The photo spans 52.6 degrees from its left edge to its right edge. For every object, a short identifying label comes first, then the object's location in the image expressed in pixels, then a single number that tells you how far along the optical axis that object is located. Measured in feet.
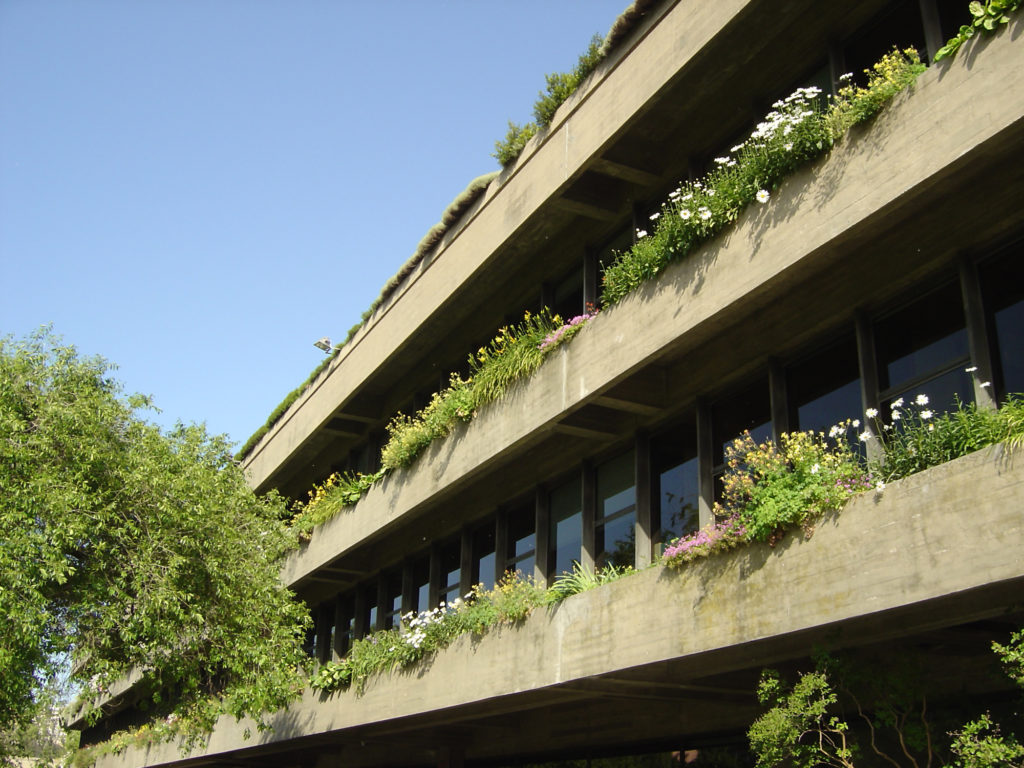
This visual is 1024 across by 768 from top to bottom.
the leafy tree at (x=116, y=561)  45.01
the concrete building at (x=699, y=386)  29.50
